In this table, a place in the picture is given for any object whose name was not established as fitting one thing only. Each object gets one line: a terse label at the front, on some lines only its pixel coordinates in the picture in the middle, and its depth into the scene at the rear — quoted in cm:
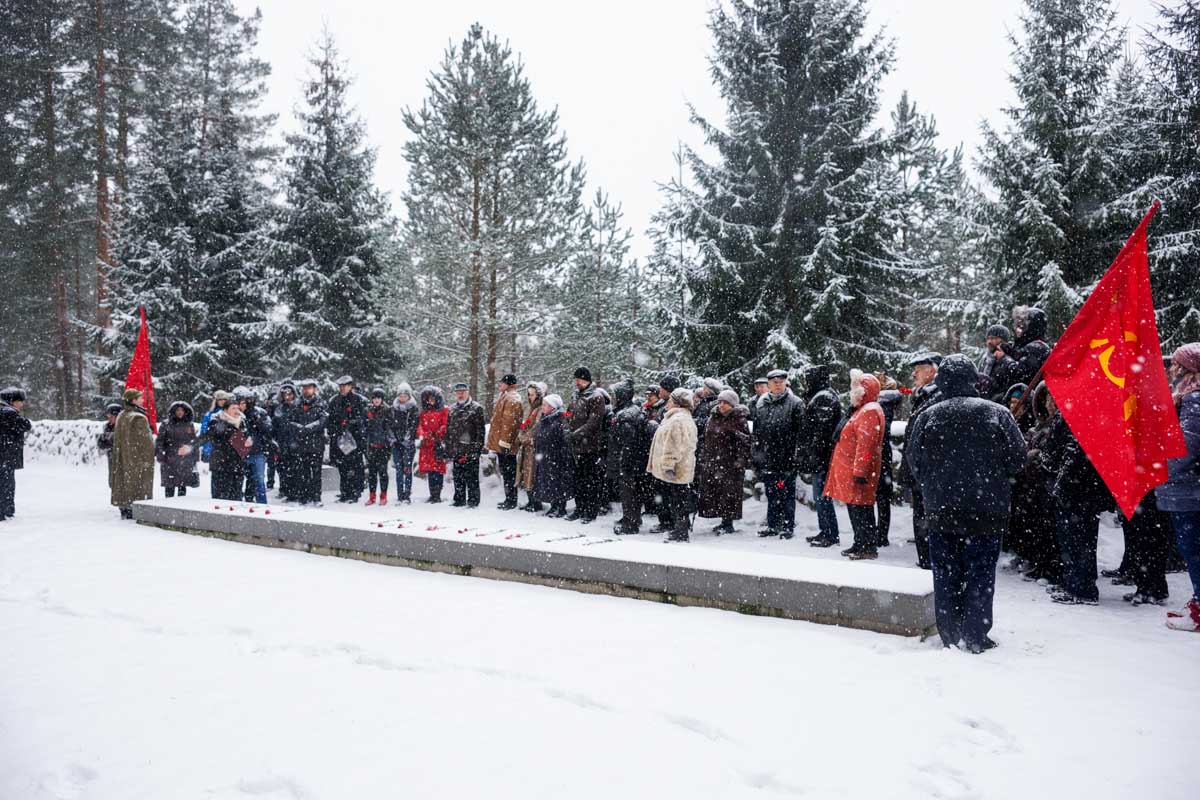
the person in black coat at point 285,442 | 1238
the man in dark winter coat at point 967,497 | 479
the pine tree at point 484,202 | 1833
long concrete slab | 522
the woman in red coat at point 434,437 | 1261
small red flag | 1506
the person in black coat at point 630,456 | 975
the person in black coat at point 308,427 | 1220
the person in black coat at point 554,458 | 1106
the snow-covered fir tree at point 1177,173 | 1611
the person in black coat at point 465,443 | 1196
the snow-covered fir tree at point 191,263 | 2180
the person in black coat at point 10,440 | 1021
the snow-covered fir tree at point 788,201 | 1468
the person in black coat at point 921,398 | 723
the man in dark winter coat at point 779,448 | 928
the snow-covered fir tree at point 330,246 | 2109
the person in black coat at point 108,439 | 1134
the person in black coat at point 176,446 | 1173
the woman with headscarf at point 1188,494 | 521
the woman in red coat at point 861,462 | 775
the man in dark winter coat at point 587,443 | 1044
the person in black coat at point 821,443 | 870
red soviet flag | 490
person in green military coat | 1111
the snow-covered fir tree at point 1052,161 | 1725
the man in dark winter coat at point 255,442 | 1195
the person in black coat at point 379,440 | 1254
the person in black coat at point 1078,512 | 602
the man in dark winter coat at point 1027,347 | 685
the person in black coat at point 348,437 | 1257
